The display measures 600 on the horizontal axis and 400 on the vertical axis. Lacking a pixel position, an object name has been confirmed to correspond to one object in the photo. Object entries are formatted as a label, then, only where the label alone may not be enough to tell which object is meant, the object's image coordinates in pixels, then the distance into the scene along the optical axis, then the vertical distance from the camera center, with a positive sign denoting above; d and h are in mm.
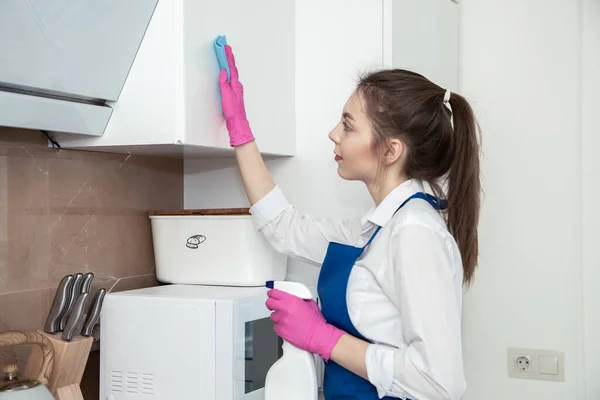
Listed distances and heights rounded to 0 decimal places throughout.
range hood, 1356 +264
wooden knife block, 1553 -340
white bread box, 1853 -125
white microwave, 1635 -320
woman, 1339 -108
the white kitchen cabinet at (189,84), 1572 +245
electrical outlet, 2256 -479
